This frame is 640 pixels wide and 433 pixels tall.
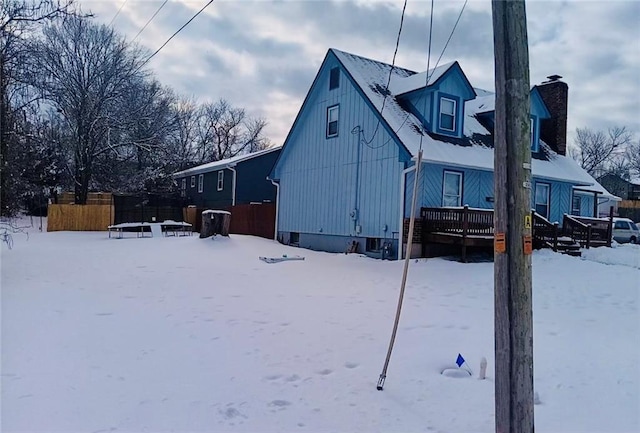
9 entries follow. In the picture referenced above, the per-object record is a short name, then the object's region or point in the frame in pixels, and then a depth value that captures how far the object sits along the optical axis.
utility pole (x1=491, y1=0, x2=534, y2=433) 2.97
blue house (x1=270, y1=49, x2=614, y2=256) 14.41
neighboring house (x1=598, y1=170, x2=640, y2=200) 52.74
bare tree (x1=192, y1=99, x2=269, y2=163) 48.69
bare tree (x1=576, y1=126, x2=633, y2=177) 58.94
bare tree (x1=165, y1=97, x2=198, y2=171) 34.53
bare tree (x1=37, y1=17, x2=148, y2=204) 26.39
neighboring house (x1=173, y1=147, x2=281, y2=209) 27.08
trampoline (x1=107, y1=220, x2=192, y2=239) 20.99
